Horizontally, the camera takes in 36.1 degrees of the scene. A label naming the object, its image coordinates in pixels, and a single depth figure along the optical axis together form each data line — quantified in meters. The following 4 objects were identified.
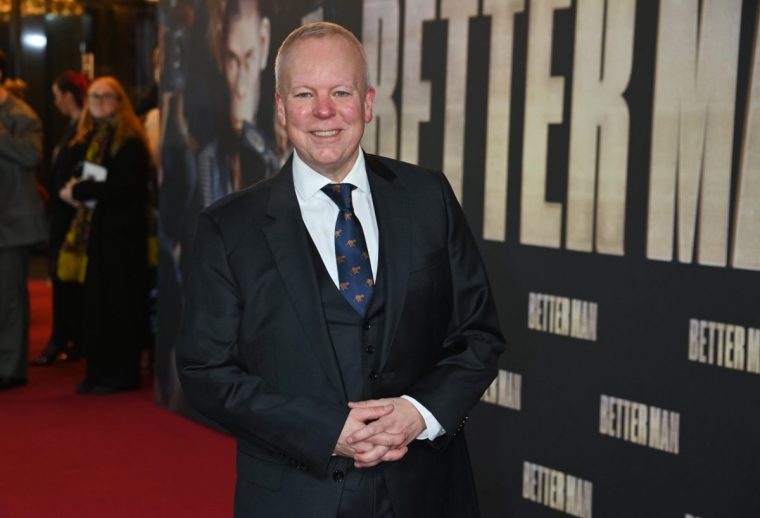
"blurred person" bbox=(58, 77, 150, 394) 6.43
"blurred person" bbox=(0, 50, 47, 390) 6.54
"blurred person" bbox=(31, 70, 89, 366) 7.11
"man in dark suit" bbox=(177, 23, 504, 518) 2.04
